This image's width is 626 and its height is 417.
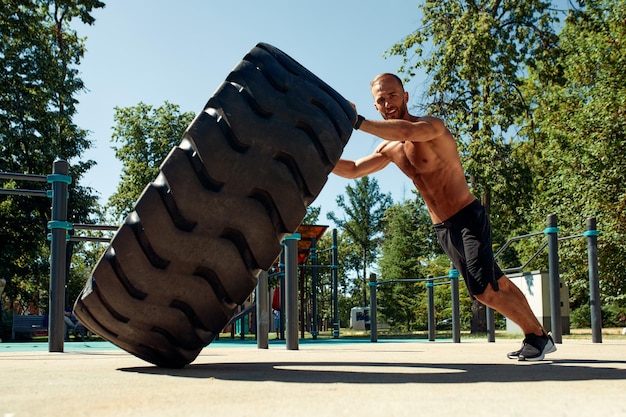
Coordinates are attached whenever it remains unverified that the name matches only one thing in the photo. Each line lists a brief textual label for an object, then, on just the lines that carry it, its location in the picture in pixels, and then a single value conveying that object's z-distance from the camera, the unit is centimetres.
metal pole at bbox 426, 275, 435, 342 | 1121
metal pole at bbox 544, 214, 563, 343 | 754
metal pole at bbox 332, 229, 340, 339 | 1573
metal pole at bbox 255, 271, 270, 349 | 684
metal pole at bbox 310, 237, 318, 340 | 1537
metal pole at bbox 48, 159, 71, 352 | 566
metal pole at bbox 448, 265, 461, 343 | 946
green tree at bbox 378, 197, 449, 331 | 3588
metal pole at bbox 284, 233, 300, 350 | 664
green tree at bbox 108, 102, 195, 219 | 2755
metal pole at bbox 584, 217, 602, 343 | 788
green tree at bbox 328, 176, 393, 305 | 4253
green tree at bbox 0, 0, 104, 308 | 2136
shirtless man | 391
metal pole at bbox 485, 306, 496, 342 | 952
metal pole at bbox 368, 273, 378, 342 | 1171
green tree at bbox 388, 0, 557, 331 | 2038
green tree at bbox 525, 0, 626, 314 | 1936
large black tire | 259
